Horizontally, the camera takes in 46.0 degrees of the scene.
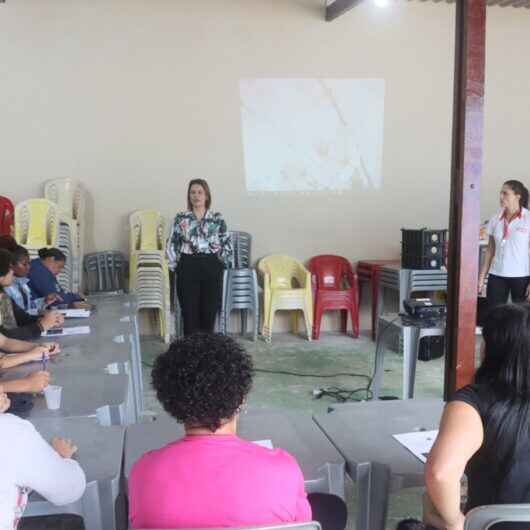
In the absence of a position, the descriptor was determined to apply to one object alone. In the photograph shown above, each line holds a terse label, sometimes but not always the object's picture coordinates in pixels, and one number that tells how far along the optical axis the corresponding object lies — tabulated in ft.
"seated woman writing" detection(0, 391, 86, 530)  4.71
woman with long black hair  4.59
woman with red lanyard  15.46
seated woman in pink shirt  4.04
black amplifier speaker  18.26
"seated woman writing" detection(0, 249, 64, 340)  10.46
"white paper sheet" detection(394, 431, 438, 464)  5.95
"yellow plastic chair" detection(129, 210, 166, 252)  19.93
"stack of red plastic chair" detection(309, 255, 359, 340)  20.43
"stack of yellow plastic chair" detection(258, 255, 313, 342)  20.02
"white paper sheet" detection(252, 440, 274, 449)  6.03
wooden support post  8.86
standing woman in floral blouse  15.94
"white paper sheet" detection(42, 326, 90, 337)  10.88
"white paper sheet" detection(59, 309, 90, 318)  12.56
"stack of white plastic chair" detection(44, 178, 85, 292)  18.89
